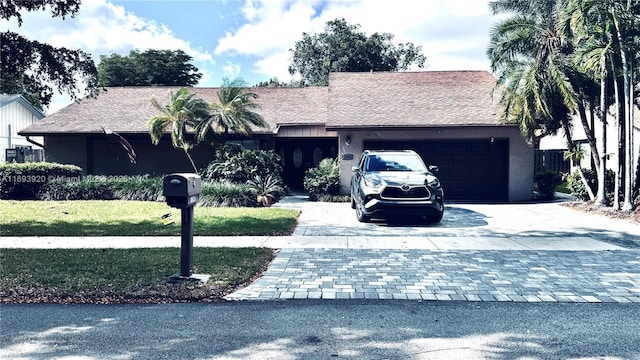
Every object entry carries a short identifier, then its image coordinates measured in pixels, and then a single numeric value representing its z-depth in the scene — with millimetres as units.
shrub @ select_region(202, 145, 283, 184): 17281
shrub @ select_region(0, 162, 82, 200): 17062
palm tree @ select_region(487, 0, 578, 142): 14391
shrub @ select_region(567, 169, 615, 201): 15648
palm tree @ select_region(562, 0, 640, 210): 12594
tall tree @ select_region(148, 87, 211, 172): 17516
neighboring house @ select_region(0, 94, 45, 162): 33625
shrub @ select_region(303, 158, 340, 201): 17500
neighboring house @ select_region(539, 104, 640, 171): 17375
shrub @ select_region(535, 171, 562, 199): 18297
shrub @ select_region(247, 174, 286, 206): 15641
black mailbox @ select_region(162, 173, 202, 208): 6105
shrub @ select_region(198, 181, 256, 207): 15164
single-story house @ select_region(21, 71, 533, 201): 17484
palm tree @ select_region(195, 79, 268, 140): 17359
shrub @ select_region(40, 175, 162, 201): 16917
